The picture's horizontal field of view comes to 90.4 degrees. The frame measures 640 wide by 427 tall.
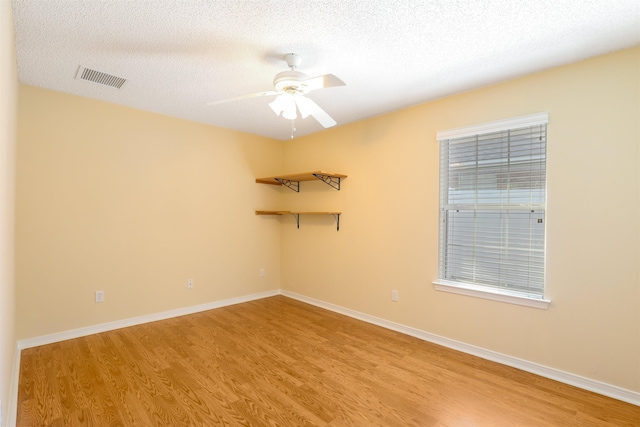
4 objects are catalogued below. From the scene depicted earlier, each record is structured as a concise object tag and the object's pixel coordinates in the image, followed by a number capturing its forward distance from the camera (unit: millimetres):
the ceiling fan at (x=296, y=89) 2049
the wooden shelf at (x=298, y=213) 4113
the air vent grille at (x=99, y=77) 2615
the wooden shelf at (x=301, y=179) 3956
